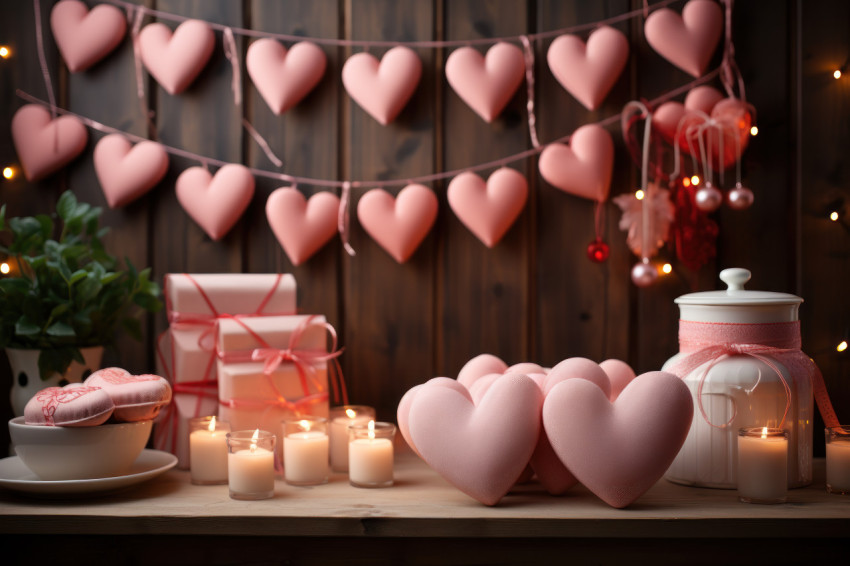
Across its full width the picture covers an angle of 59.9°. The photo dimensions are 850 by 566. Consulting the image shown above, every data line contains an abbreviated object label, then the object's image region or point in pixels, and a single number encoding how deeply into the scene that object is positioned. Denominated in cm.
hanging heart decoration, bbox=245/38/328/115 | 145
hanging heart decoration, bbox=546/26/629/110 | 142
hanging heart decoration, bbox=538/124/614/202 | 142
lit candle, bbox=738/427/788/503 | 106
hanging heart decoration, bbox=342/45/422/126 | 144
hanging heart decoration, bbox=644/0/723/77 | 140
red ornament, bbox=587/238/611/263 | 144
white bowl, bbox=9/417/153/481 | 107
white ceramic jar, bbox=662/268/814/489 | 112
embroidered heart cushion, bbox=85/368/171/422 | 110
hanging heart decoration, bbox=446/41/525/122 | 144
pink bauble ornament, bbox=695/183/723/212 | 137
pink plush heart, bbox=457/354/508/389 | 127
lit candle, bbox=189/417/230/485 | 118
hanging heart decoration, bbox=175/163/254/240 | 144
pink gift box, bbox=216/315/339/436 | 126
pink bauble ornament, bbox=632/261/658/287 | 138
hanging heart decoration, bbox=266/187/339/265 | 144
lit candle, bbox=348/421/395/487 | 117
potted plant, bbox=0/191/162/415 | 126
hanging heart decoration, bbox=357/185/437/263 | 144
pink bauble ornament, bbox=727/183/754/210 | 138
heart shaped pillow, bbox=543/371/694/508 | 101
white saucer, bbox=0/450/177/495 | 106
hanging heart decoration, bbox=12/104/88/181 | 145
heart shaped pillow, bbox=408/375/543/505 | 103
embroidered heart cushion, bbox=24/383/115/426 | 107
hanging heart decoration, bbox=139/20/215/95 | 145
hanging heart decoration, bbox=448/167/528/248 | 143
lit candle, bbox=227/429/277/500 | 109
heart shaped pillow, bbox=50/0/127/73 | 146
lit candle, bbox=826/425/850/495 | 112
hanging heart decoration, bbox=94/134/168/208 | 145
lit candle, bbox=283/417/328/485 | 118
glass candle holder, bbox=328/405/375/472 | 129
